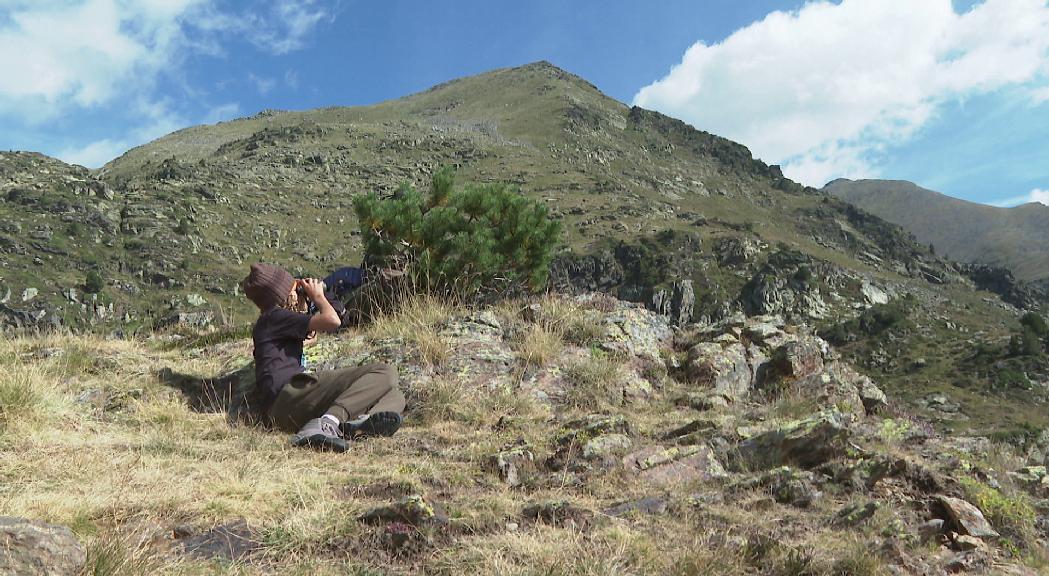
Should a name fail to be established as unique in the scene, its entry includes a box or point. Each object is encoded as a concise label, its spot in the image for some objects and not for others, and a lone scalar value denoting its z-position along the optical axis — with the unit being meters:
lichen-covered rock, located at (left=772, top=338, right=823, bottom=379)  7.79
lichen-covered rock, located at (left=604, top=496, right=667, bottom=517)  3.18
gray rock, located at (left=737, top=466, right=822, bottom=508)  3.46
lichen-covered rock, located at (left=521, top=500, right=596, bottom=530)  2.96
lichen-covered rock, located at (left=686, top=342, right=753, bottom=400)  7.18
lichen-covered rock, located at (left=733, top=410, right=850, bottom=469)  4.00
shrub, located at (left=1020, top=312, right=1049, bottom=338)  90.50
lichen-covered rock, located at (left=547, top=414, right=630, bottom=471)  4.13
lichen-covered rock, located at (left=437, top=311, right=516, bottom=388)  6.39
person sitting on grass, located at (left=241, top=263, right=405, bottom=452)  4.90
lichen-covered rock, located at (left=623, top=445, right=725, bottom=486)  3.94
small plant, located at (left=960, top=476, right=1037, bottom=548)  3.14
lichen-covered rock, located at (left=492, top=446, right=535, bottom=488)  3.87
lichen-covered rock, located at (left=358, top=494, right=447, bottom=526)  2.80
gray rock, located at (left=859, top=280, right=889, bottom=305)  123.50
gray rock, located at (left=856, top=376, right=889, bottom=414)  7.41
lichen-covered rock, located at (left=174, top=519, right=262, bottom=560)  2.49
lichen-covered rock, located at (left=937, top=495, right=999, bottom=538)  3.06
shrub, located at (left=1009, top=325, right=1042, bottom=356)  81.19
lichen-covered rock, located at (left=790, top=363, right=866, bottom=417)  6.55
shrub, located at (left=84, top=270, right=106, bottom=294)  73.62
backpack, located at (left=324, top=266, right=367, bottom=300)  9.05
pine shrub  9.84
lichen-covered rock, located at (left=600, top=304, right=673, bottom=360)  7.55
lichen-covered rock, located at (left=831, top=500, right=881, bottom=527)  3.04
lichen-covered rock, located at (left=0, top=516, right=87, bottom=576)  1.88
